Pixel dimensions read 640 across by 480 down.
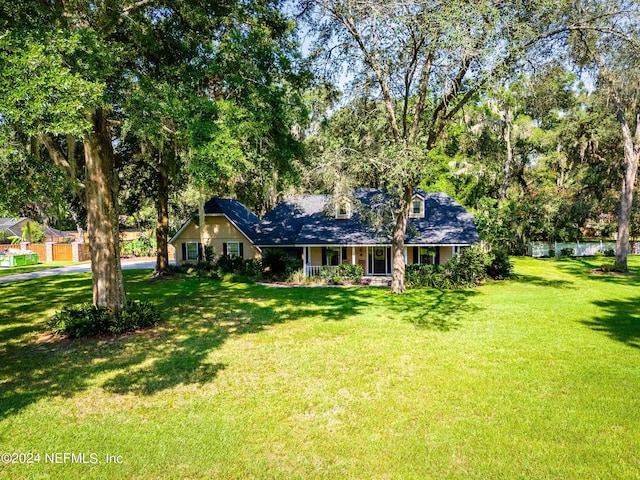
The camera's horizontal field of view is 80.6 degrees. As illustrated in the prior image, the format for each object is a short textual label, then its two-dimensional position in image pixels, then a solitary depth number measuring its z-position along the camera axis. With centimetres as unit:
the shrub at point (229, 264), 2253
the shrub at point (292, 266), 2097
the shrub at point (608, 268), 2162
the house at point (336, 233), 2083
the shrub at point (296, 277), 2025
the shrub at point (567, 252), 3262
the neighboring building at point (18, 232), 3924
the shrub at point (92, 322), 981
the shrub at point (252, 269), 2156
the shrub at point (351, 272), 2009
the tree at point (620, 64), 1342
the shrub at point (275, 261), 2150
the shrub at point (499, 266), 1988
